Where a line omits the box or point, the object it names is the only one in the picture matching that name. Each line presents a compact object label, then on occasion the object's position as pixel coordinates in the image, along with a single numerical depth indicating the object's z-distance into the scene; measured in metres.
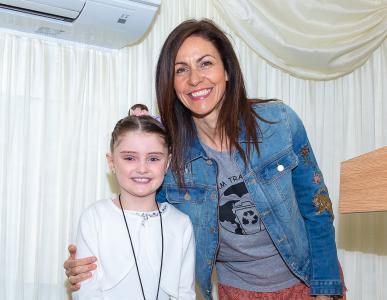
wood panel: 0.79
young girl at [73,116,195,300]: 1.49
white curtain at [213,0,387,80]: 2.53
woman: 1.65
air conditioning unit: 1.86
